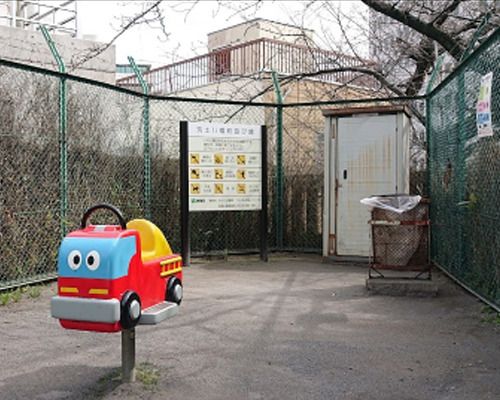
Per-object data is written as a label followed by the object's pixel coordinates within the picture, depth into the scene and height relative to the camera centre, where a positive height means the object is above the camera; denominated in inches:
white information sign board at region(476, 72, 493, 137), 209.2 +34.2
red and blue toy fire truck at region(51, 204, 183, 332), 123.6 -17.5
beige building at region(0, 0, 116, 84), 431.8 +125.3
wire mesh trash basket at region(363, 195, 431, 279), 263.6 -17.5
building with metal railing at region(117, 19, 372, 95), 467.8 +126.5
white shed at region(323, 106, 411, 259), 330.3 +19.5
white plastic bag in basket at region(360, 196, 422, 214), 256.4 -0.9
